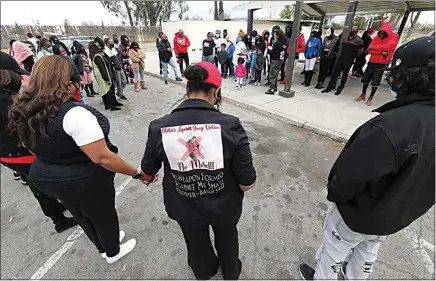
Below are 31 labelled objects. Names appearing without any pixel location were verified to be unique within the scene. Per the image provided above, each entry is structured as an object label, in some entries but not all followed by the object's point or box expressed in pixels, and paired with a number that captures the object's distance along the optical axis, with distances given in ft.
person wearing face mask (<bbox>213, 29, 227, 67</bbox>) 29.04
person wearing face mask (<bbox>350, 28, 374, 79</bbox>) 25.09
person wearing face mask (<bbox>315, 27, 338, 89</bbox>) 21.85
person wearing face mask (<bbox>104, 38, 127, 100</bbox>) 19.77
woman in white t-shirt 4.22
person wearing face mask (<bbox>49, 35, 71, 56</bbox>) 18.67
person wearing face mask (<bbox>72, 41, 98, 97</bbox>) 18.58
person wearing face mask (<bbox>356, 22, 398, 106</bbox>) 15.98
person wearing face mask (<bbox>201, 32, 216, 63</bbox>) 26.89
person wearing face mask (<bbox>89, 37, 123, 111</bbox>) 16.42
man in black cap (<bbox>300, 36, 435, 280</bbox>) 3.35
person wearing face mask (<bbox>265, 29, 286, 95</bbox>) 20.74
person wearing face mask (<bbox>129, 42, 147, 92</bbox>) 21.68
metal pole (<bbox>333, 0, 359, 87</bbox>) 18.94
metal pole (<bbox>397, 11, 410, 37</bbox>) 27.68
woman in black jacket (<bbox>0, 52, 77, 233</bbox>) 6.02
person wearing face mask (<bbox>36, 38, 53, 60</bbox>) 17.33
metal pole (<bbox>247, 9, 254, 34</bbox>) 28.37
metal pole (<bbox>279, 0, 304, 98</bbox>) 17.51
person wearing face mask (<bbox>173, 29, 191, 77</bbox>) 27.63
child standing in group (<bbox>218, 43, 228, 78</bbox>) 26.20
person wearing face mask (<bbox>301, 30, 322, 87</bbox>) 21.66
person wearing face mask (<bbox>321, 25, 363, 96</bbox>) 18.65
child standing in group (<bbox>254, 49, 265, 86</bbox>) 23.19
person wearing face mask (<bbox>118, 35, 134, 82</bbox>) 24.67
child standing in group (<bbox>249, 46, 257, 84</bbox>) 23.71
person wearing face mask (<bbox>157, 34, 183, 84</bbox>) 24.99
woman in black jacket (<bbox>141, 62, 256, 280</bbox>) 3.94
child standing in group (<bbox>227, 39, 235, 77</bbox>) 26.61
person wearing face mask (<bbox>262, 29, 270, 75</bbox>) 25.35
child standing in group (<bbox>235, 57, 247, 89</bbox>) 23.30
